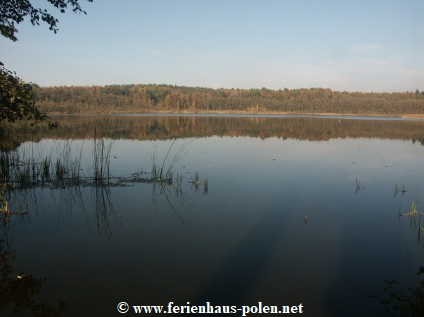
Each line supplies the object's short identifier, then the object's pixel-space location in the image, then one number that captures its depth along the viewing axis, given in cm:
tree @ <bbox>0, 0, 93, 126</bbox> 458
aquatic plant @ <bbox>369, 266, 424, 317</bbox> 297
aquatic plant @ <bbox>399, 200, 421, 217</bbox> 584
